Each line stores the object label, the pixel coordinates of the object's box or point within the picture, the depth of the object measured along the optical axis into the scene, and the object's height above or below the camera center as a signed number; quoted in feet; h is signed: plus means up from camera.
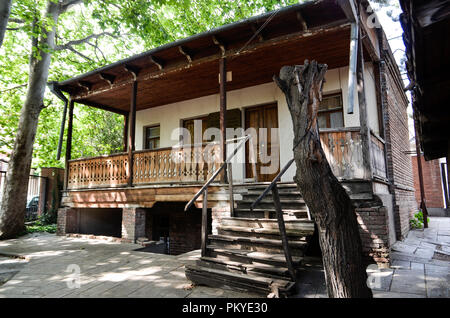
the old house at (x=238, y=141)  14.98 +4.04
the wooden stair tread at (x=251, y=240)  13.12 -2.33
